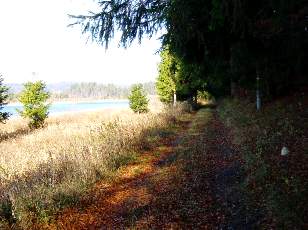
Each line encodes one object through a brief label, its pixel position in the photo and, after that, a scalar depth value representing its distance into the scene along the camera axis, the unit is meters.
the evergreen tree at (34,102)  31.46
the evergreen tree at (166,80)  35.47
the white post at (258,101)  16.34
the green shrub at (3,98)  24.92
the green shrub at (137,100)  42.06
